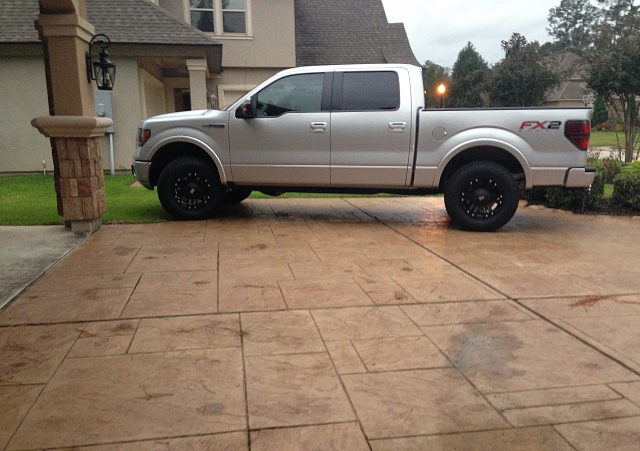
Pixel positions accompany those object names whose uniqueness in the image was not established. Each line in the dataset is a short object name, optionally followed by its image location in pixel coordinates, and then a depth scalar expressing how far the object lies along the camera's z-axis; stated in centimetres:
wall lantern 673
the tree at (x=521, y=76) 3166
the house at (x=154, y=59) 1328
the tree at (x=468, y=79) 3781
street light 1212
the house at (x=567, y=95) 4953
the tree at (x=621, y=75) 1427
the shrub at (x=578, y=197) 871
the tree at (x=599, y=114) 3670
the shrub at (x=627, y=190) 864
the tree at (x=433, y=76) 4304
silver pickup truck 673
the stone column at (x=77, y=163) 636
